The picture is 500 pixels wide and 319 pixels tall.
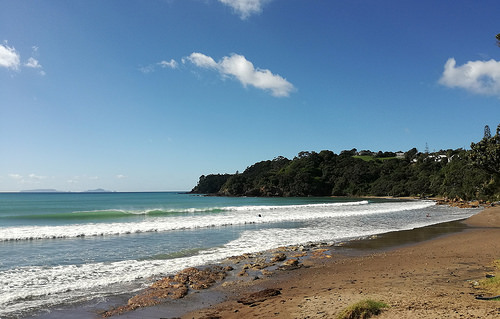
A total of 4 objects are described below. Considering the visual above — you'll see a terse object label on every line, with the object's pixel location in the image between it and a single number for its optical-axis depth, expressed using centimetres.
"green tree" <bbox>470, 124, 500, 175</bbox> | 2412
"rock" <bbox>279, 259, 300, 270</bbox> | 1182
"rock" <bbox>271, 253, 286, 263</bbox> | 1301
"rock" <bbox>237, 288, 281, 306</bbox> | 802
